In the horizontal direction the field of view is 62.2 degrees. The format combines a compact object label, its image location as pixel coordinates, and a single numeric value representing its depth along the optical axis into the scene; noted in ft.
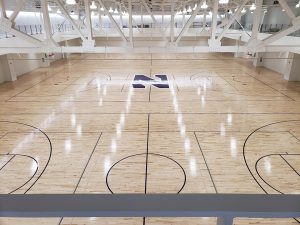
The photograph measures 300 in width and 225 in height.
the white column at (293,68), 49.34
